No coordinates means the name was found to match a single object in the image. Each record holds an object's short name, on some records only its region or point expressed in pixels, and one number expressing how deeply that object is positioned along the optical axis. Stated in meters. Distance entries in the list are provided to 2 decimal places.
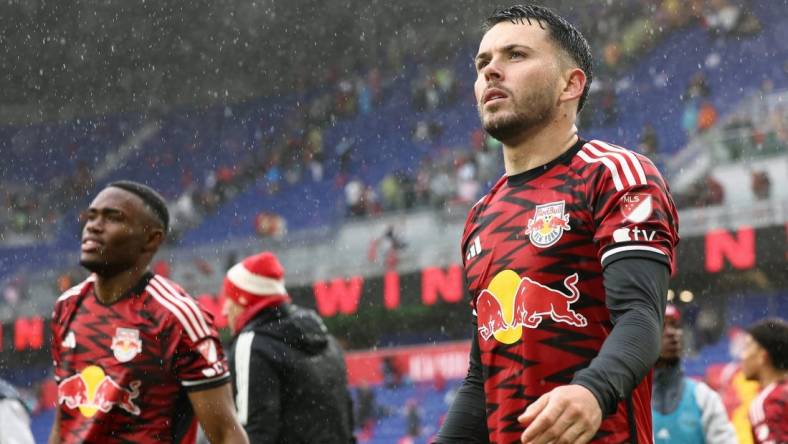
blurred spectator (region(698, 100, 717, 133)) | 18.23
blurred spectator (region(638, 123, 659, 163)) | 18.53
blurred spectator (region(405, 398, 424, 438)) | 17.66
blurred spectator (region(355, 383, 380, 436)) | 17.81
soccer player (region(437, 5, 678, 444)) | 2.25
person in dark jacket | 5.10
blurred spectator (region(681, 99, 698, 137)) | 18.62
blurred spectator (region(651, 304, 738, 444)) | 5.41
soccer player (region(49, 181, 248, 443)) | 4.05
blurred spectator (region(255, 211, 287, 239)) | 22.11
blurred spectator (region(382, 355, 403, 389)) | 18.06
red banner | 17.59
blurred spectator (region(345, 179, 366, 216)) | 20.72
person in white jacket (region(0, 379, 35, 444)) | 4.41
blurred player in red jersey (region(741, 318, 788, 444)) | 5.63
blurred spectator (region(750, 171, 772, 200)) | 15.84
